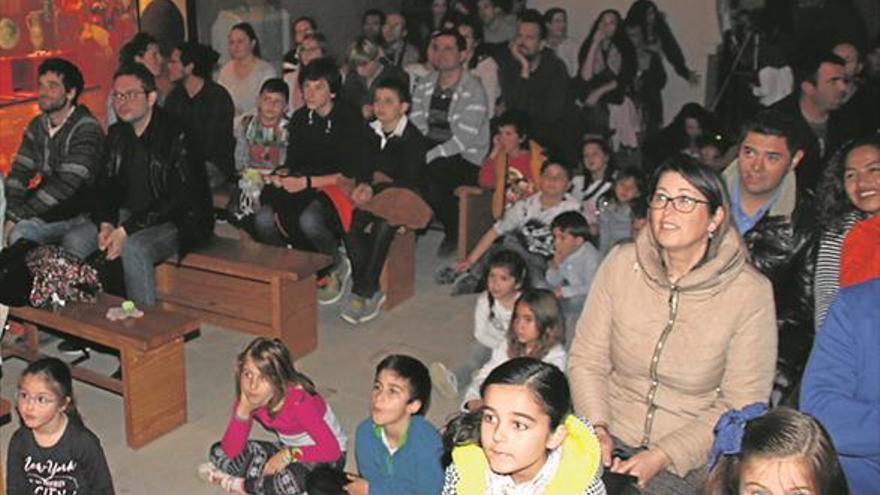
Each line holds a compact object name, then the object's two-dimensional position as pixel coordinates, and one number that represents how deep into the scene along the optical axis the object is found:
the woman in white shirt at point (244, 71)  7.68
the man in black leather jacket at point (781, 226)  3.93
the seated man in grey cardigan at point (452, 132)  7.19
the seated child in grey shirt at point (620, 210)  6.09
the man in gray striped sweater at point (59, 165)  5.78
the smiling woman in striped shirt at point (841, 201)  3.64
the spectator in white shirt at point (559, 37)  9.83
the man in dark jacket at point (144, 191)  5.60
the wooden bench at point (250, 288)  5.57
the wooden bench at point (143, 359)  4.73
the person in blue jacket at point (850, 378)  2.68
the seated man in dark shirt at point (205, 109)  7.11
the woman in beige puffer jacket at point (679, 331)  3.10
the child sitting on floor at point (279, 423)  4.19
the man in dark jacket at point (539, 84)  8.23
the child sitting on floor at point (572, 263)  5.68
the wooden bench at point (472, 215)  6.90
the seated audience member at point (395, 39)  9.09
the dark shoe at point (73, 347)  5.68
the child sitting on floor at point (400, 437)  3.86
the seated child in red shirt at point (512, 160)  6.79
